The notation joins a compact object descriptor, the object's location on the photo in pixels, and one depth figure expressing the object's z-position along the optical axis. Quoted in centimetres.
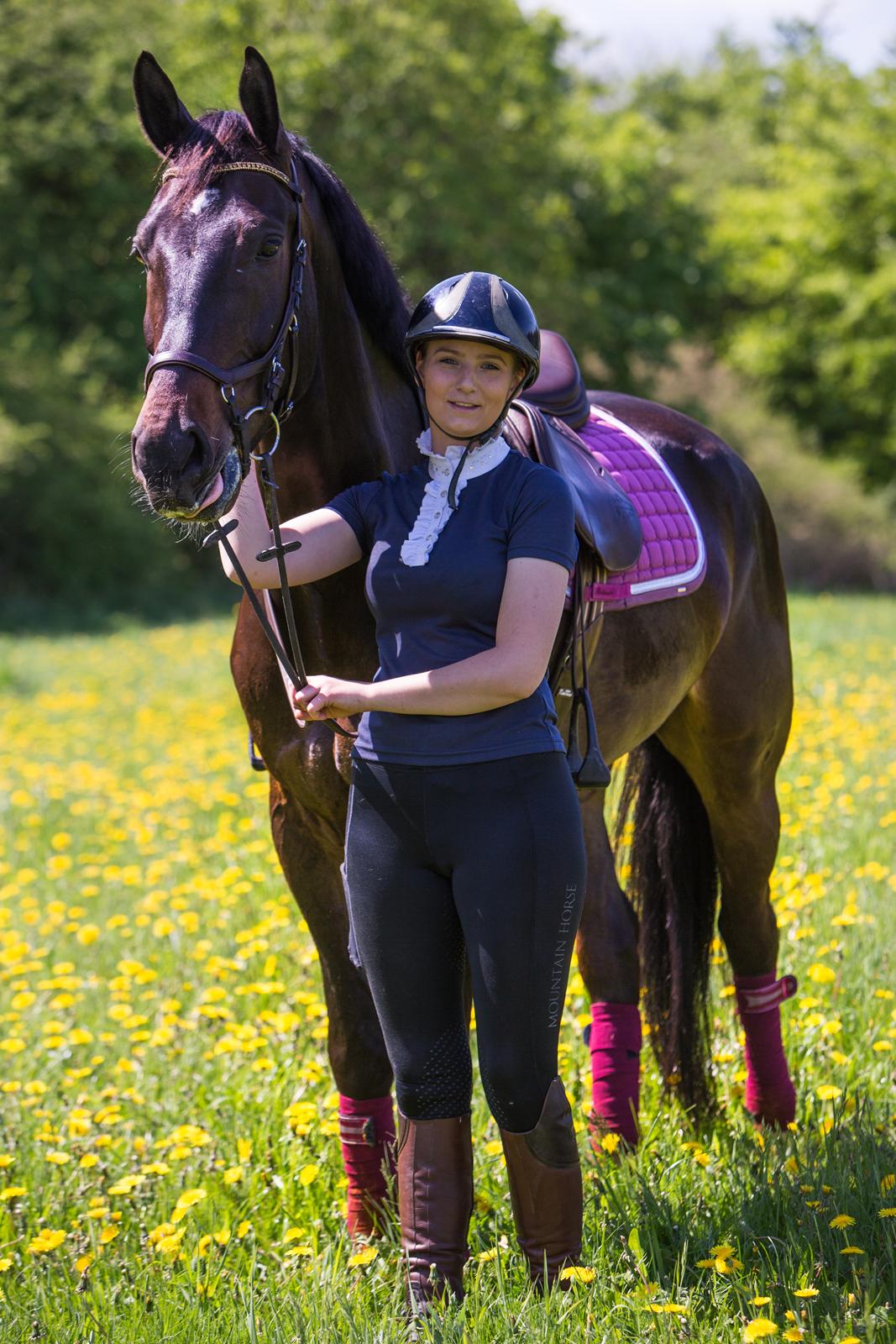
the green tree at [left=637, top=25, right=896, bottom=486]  5519
